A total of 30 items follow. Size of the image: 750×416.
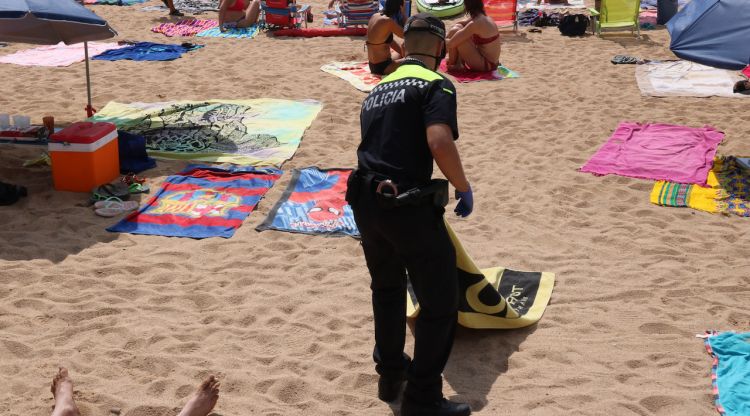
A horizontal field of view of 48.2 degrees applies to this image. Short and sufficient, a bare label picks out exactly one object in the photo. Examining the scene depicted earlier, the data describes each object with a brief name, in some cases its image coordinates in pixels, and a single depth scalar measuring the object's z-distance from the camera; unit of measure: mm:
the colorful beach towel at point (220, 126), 7332
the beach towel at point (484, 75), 9891
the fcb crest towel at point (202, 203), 5840
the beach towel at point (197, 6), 14523
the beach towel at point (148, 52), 10891
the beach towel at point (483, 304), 4250
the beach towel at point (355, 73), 9586
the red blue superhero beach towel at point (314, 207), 5820
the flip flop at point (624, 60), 10439
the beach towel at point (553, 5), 14547
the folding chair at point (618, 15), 11938
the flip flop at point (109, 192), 6242
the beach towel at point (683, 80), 9062
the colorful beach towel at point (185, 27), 12609
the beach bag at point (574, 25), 12086
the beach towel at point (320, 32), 12414
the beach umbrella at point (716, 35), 6113
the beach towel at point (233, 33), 12391
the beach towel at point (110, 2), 14992
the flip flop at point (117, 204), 6102
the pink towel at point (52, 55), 10508
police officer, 3273
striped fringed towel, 6191
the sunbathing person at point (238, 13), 12781
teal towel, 3699
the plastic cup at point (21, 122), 7459
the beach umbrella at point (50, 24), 6355
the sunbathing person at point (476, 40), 9820
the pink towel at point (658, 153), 6855
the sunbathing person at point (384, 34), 9523
